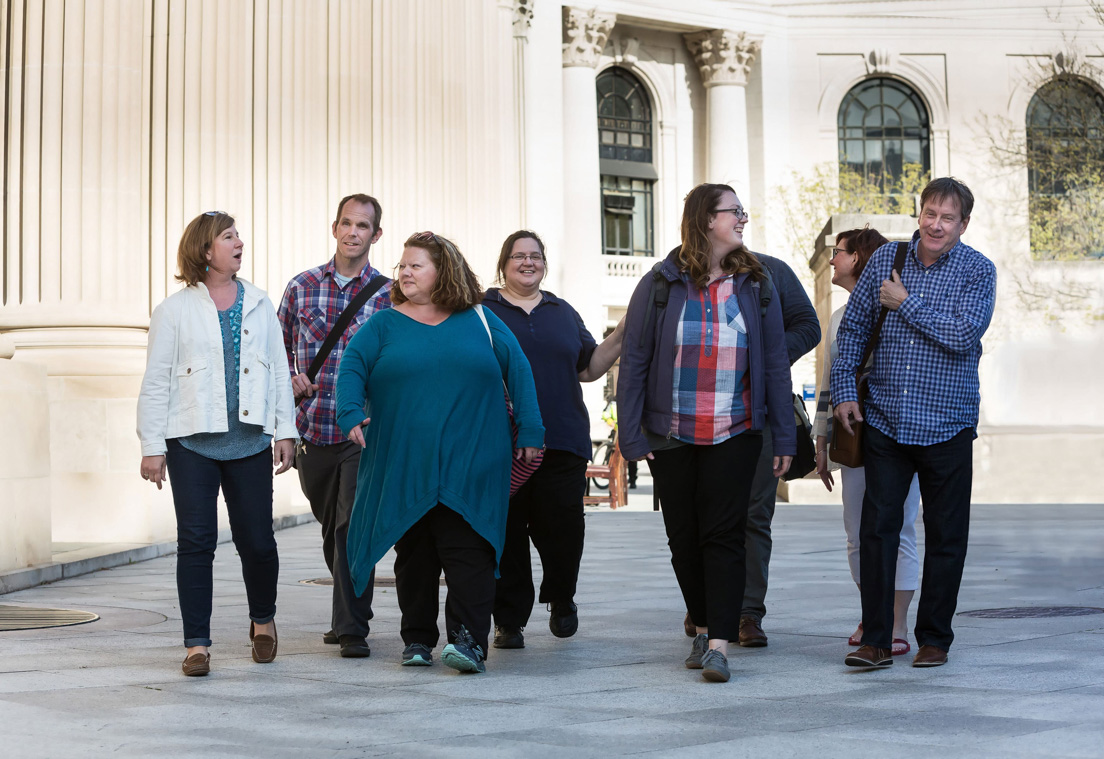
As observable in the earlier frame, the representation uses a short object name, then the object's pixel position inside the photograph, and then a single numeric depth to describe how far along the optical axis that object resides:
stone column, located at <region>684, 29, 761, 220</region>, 45.69
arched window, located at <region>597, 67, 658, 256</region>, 45.44
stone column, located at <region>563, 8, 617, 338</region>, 42.91
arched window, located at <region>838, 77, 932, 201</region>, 46.75
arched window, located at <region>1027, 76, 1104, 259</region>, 43.34
